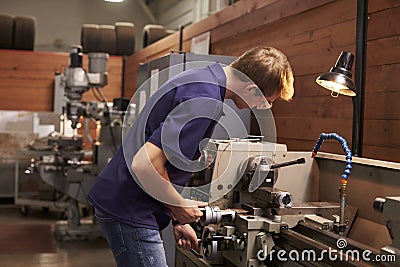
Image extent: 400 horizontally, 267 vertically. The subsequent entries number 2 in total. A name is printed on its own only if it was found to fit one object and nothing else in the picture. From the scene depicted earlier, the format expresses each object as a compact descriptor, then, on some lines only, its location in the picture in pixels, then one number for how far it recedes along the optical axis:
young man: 1.51
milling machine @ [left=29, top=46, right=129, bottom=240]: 4.34
